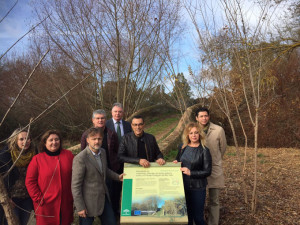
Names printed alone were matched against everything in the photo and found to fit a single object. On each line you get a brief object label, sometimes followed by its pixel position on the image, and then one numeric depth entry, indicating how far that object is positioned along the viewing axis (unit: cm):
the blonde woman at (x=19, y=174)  282
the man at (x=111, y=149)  370
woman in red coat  271
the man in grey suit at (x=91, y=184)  268
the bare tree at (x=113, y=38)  793
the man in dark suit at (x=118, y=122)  423
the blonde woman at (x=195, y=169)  304
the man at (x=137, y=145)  336
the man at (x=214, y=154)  342
